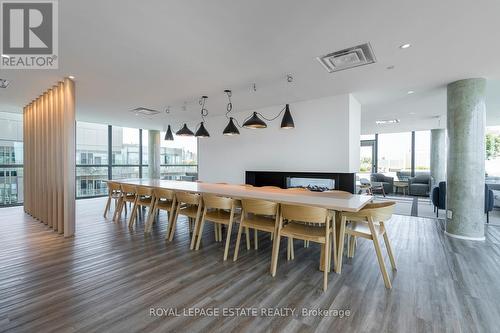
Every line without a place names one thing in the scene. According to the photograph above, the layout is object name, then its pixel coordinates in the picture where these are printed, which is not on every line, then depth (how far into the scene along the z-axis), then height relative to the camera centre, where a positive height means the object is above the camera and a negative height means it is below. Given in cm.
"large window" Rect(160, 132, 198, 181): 999 +15
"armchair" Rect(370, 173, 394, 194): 915 -74
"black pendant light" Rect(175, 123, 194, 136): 484 +64
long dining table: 247 -44
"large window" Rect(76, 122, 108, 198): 785 +14
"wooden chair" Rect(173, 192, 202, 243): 345 -76
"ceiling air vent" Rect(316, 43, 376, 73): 274 +136
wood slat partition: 380 +10
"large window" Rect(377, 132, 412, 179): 980 +40
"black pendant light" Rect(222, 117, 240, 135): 419 +62
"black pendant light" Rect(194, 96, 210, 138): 457 +59
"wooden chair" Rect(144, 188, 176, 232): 382 -74
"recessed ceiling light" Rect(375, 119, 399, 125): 719 +135
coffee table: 899 -85
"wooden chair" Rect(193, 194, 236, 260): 306 -69
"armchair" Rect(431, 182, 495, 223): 482 -76
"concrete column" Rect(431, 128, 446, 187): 859 +28
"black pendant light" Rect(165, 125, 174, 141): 555 +64
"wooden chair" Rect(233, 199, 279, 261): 270 -71
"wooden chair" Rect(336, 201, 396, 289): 234 -72
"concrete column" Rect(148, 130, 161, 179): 948 +39
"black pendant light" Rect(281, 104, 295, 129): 377 +69
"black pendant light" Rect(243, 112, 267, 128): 376 +66
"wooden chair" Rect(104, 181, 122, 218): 511 -64
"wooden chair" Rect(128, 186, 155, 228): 424 -74
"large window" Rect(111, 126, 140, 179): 863 +38
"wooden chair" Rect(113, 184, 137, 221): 462 -73
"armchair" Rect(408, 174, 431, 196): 845 -80
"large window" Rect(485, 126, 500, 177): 828 +35
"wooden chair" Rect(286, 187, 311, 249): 292 -113
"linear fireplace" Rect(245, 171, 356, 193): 450 -37
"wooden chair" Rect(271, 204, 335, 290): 234 -75
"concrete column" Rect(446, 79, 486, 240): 373 +11
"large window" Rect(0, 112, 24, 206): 632 +10
